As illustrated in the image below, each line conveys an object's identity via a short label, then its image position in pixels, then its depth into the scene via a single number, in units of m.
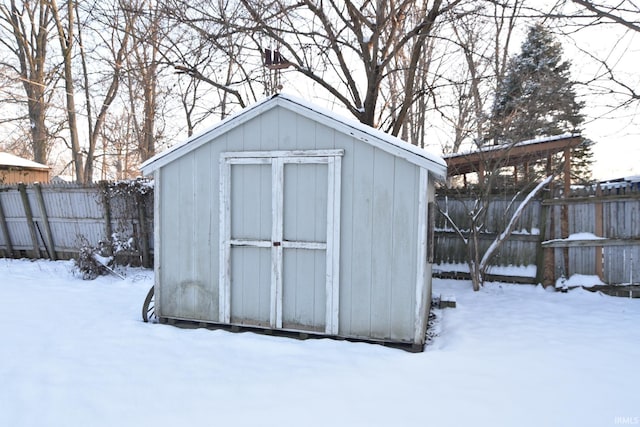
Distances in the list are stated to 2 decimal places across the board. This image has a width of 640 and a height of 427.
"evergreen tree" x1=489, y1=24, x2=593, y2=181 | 6.40
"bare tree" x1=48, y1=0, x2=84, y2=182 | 13.80
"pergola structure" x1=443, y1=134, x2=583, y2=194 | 5.91
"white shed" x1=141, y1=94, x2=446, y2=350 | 3.83
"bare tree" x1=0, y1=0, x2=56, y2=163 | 14.88
